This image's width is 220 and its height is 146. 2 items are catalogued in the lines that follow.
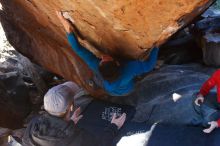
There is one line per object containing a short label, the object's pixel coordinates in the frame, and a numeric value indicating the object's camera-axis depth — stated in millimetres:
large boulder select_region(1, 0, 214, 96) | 2738
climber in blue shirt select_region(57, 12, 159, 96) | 3312
